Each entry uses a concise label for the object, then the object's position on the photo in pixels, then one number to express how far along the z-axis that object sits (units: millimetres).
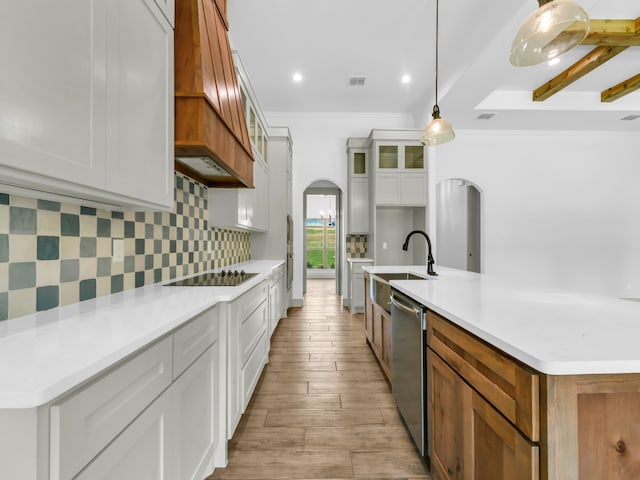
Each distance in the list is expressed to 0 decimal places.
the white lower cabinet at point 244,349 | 1651
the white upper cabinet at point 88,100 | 749
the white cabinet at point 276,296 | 3150
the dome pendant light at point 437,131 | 2715
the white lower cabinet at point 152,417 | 655
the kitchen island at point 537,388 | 735
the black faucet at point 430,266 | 2482
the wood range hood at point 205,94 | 1594
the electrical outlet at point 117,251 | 1535
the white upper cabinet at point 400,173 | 4914
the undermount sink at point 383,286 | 2340
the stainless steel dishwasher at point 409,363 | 1529
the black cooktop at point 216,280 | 1894
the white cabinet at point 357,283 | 5008
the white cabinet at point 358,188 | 5273
